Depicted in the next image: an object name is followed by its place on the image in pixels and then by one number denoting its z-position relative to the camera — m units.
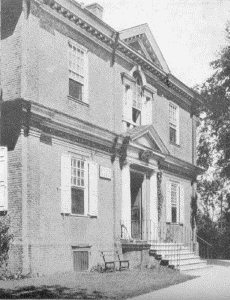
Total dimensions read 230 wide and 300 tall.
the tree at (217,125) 20.25
